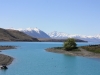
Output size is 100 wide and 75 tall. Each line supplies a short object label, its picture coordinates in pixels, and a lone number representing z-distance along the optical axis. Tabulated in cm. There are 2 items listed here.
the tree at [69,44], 14312
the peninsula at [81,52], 12073
